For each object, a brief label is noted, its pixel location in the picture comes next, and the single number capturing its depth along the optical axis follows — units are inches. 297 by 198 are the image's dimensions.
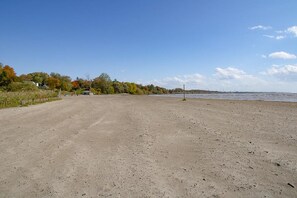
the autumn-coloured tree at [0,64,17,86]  2447.3
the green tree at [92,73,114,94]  4311.0
